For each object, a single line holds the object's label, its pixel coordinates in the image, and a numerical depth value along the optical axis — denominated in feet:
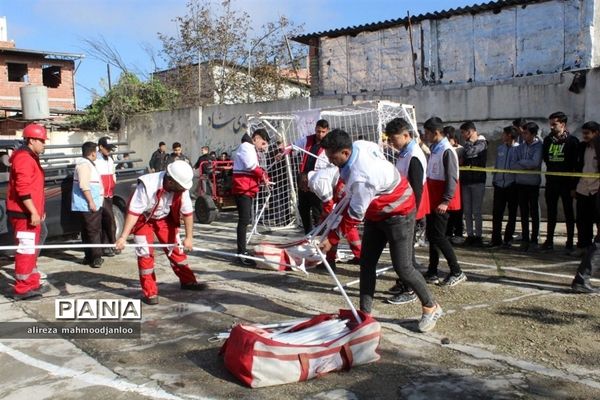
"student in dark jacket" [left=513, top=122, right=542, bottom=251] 28.12
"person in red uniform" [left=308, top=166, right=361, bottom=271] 24.20
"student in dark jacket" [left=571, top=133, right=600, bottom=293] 19.49
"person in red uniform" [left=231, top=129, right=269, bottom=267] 26.03
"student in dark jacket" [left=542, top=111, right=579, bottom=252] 26.78
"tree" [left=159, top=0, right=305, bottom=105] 86.22
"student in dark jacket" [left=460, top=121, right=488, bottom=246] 29.60
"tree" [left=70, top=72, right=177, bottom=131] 78.18
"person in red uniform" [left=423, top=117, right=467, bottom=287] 20.67
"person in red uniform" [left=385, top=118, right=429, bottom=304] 18.56
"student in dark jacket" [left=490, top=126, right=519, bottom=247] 29.27
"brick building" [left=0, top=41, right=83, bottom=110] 114.01
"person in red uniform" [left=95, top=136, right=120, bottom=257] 28.27
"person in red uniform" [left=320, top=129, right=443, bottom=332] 15.38
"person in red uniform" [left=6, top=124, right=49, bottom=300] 20.63
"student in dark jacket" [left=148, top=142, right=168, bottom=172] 52.85
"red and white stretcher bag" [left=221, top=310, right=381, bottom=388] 12.85
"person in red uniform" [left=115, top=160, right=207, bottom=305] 18.90
